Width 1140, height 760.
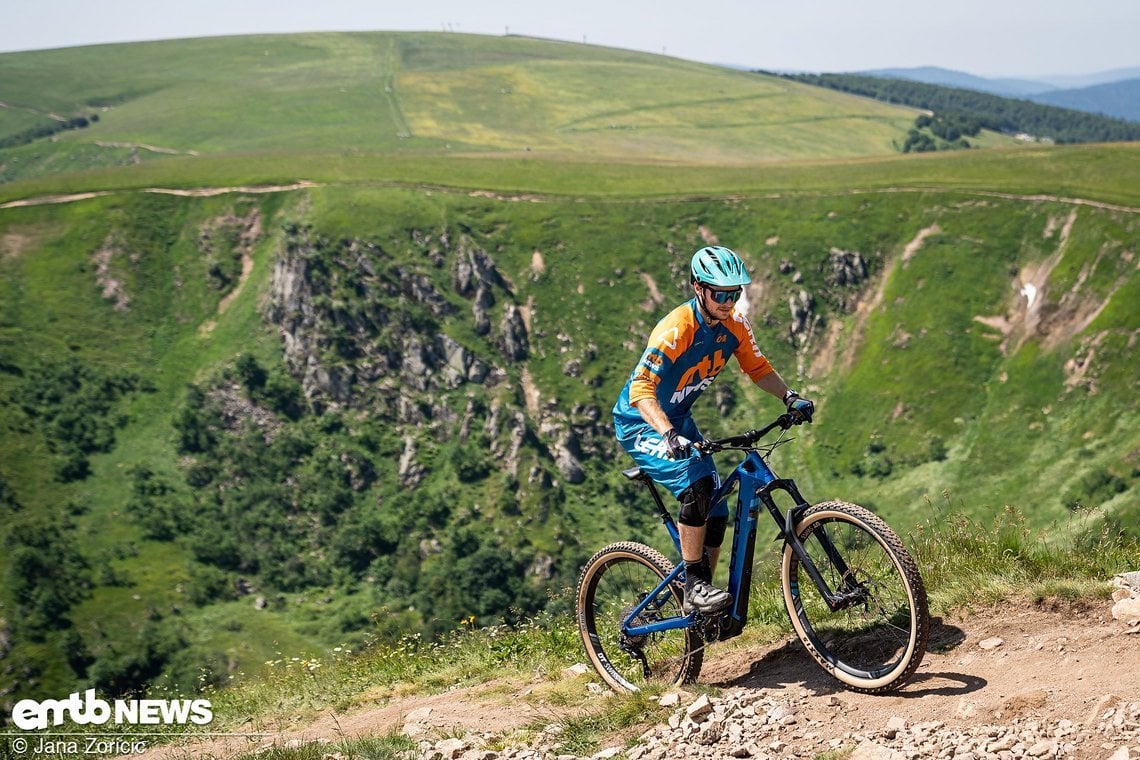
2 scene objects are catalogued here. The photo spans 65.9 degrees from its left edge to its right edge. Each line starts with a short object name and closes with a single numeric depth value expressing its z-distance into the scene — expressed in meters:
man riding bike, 8.38
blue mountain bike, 7.66
